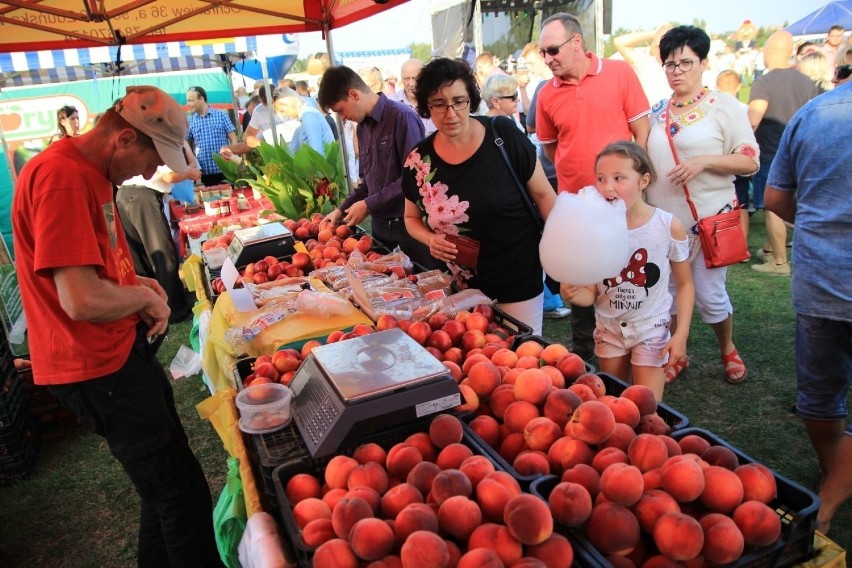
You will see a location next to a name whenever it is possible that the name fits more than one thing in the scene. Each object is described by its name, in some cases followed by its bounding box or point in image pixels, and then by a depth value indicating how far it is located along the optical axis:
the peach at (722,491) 1.12
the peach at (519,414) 1.44
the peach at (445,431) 1.35
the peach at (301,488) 1.29
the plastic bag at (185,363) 4.33
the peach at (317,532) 1.14
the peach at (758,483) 1.14
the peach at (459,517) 1.10
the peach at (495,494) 1.14
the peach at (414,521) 1.09
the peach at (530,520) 1.03
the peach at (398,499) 1.17
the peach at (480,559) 0.98
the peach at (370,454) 1.35
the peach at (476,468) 1.22
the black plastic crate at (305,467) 1.18
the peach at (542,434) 1.35
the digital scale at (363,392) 1.33
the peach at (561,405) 1.40
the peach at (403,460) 1.31
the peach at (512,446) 1.40
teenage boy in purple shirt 3.52
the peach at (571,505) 1.10
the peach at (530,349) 1.79
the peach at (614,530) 1.07
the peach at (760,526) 1.07
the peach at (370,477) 1.25
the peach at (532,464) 1.27
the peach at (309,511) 1.20
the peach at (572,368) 1.64
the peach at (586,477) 1.18
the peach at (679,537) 1.03
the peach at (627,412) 1.37
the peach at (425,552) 1.01
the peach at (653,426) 1.37
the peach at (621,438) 1.30
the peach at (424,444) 1.37
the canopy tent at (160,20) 4.11
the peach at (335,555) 1.06
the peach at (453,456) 1.28
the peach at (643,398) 1.45
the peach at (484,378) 1.60
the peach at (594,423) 1.28
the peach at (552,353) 1.72
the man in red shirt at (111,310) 1.81
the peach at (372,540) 1.06
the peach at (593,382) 1.54
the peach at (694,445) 1.29
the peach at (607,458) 1.22
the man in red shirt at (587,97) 3.31
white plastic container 1.57
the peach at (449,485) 1.16
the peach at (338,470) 1.29
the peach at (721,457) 1.22
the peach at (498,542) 1.04
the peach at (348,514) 1.12
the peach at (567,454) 1.28
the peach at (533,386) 1.47
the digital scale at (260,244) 3.36
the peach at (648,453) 1.21
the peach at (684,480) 1.12
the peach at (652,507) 1.10
